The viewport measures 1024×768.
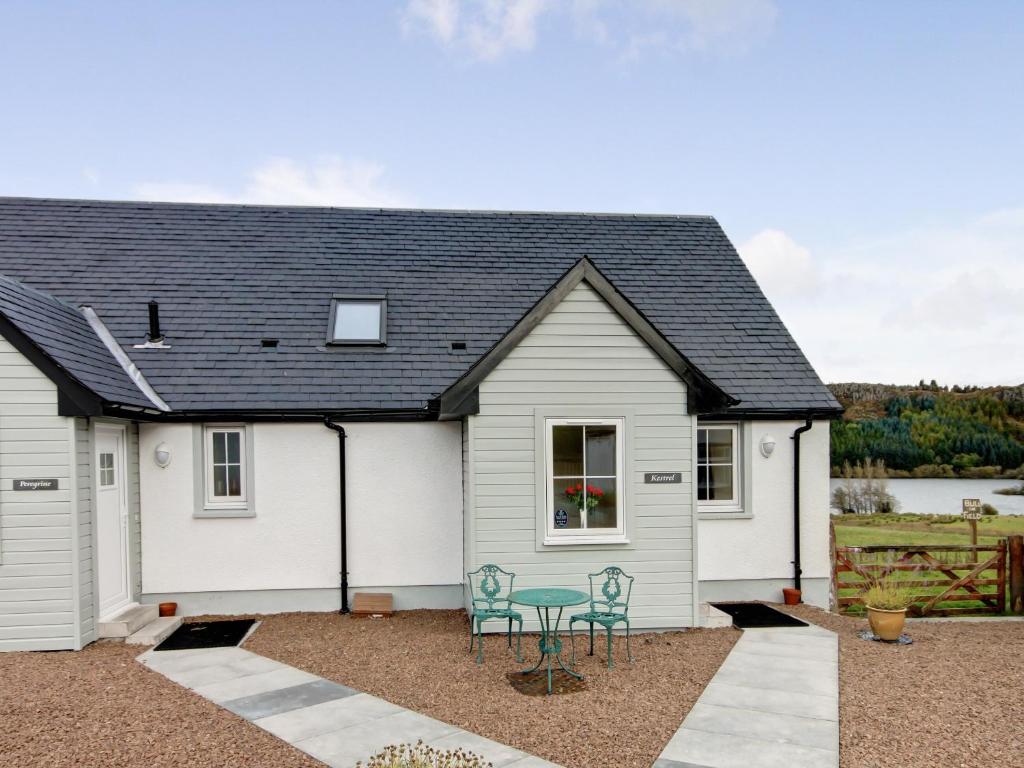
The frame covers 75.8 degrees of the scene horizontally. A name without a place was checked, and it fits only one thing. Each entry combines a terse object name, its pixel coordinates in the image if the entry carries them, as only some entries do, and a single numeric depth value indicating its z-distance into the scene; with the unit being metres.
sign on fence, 13.61
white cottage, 8.33
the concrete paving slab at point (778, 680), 6.64
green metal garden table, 7.04
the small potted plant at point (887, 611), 8.30
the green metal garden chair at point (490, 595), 7.71
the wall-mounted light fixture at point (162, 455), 9.69
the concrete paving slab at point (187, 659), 7.33
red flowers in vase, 8.94
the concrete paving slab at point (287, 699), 5.98
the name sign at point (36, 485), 7.82
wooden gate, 10.32
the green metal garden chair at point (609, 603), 7.43
